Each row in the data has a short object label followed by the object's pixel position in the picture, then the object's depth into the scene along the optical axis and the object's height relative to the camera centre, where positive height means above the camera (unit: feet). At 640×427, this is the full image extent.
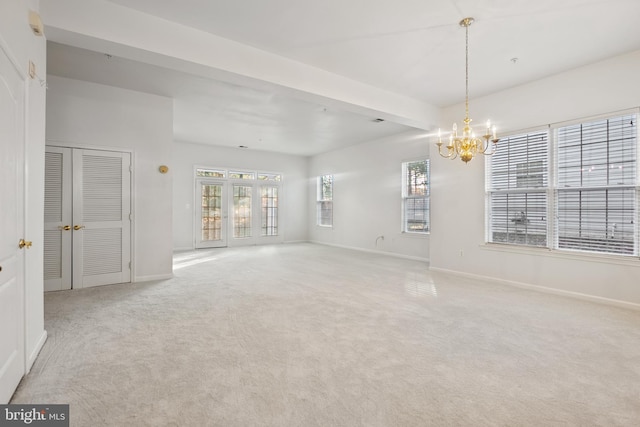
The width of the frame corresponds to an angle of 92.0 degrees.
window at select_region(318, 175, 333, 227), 31.68 +1.32
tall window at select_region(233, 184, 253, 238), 30.09 +0.23
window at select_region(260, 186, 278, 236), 31.86 +0.27
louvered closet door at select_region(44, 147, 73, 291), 13.56 -0.38
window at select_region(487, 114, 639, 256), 11.98 +1.14
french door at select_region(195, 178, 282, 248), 28.37 -0.07
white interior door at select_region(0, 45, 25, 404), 5.78 -0.30
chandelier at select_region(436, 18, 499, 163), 11.25 +2.65
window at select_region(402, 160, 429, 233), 22.85 +1.28
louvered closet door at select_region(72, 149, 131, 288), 14.14 -0.30
